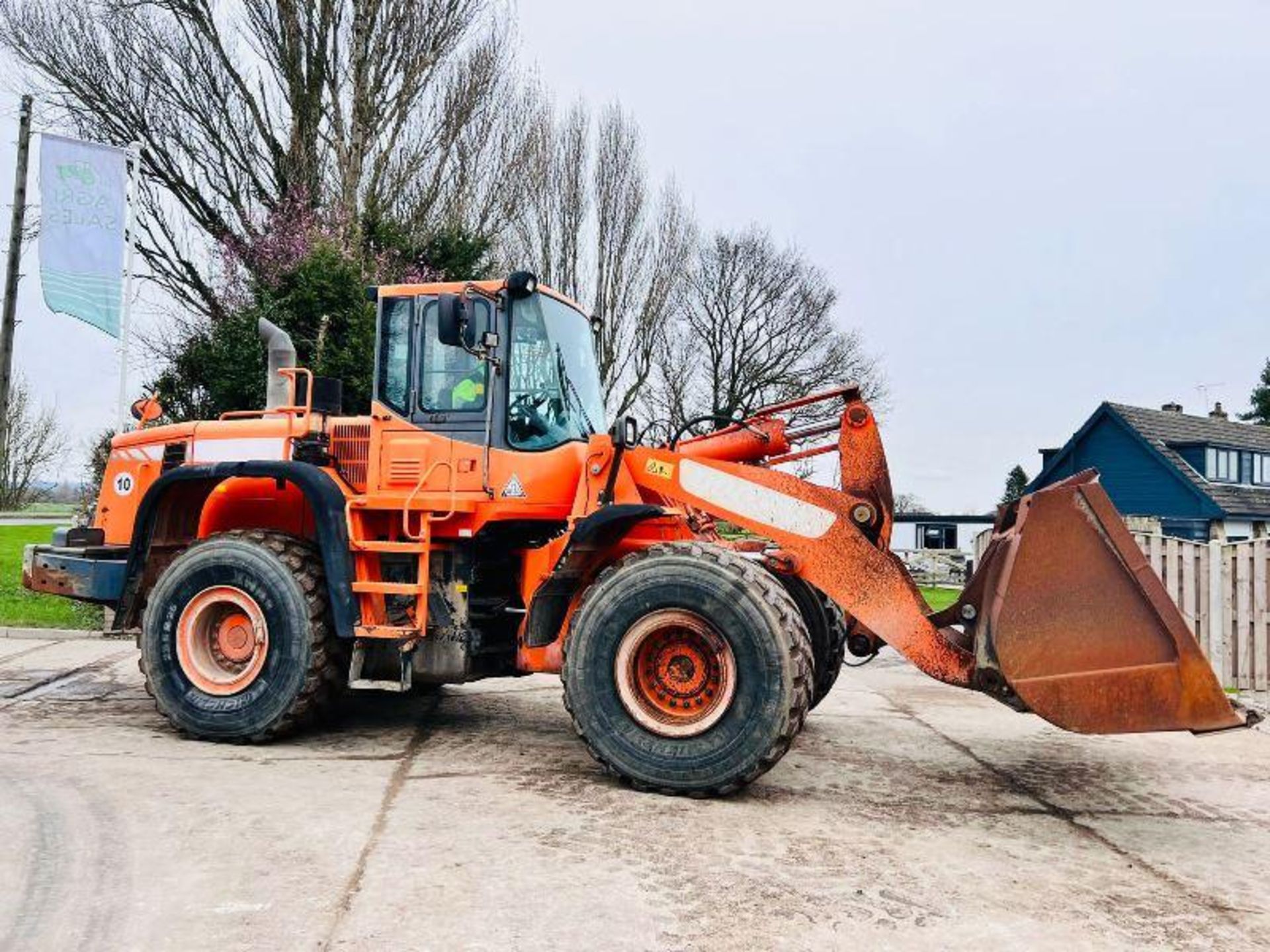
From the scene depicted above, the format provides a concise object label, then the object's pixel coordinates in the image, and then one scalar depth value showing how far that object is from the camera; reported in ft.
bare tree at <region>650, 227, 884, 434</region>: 114.11
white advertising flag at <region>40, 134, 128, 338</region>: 41.81
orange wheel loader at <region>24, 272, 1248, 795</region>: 15.96
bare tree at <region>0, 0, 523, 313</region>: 59.67
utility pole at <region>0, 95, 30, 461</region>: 51.65
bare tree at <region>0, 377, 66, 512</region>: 126.82
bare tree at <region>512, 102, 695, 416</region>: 86.33
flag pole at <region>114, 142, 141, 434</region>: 42.01
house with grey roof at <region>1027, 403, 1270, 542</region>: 106.63
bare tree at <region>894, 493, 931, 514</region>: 171.53
